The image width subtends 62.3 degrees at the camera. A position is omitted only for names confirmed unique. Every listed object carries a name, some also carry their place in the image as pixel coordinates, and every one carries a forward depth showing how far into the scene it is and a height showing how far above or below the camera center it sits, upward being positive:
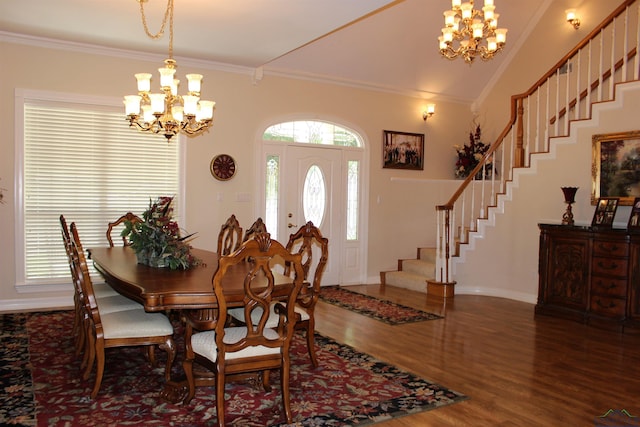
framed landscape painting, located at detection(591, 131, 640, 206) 5.44 +0.38
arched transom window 7.01 +0.87
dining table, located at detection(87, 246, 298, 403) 2.84 -0.52
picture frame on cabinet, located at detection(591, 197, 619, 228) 5.38 -0.11
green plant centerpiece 3.68 -0.35
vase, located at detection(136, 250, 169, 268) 3.73 -0.47
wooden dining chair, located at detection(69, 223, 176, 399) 3.16 -0.82
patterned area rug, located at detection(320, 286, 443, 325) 5.55 -1.25
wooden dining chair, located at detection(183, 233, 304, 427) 2.67 -0.78
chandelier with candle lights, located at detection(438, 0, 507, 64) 5.37 +1.75
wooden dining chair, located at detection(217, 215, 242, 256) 4.55 -0.30
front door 7.09 +0.01
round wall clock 6.46 +0.35
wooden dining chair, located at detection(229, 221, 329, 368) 3.67 -0.73
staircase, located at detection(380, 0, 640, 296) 6.23 +0.92
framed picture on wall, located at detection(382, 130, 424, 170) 7.82 +0.72
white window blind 5.62 +0.21
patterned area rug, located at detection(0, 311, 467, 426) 2.95 -1.24
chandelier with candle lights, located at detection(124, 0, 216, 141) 3.95 +0.67
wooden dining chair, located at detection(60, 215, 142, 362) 3.60 -0.77
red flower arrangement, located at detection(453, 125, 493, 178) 8.19 +0.69
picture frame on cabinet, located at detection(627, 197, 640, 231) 5.03 -0.15
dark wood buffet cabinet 5.04 -0.75
